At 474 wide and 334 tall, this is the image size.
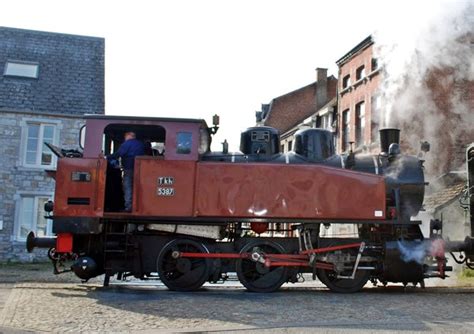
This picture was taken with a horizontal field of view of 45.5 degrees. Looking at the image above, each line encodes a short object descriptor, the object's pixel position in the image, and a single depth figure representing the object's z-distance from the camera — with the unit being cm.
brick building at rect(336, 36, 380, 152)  2145
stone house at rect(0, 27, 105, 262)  1845
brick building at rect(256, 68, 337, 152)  3606
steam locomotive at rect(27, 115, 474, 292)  938
